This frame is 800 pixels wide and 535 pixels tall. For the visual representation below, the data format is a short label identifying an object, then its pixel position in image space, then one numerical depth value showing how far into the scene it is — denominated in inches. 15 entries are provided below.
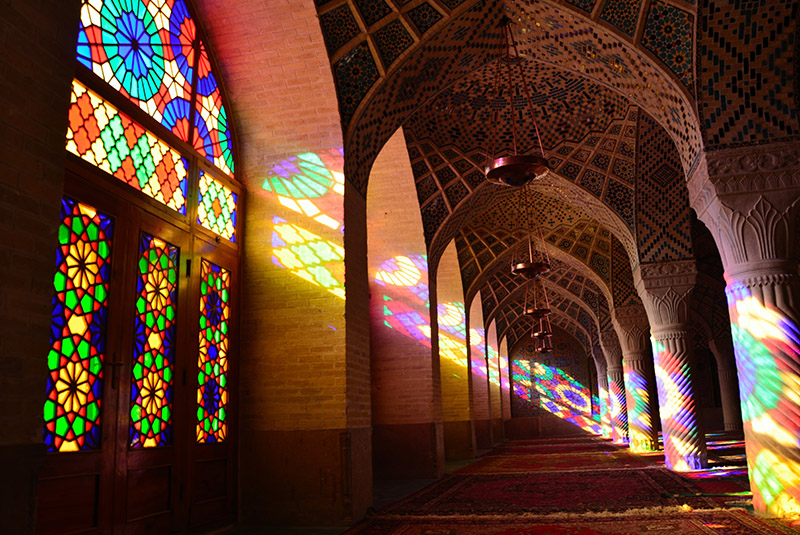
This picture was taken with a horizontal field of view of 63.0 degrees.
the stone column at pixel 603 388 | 802.2
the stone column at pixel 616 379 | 614.2
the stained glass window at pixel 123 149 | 152.7
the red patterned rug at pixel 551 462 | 375.2
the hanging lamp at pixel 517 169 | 195.0
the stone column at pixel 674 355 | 318.3
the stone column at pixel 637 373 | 468.1
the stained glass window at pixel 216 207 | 207.6
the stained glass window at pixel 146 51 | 165.8
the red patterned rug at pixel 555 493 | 220.8
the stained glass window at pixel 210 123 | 215.0
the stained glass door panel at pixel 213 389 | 191.5
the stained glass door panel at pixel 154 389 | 159.8
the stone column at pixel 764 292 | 185.0
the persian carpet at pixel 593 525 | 169.9
